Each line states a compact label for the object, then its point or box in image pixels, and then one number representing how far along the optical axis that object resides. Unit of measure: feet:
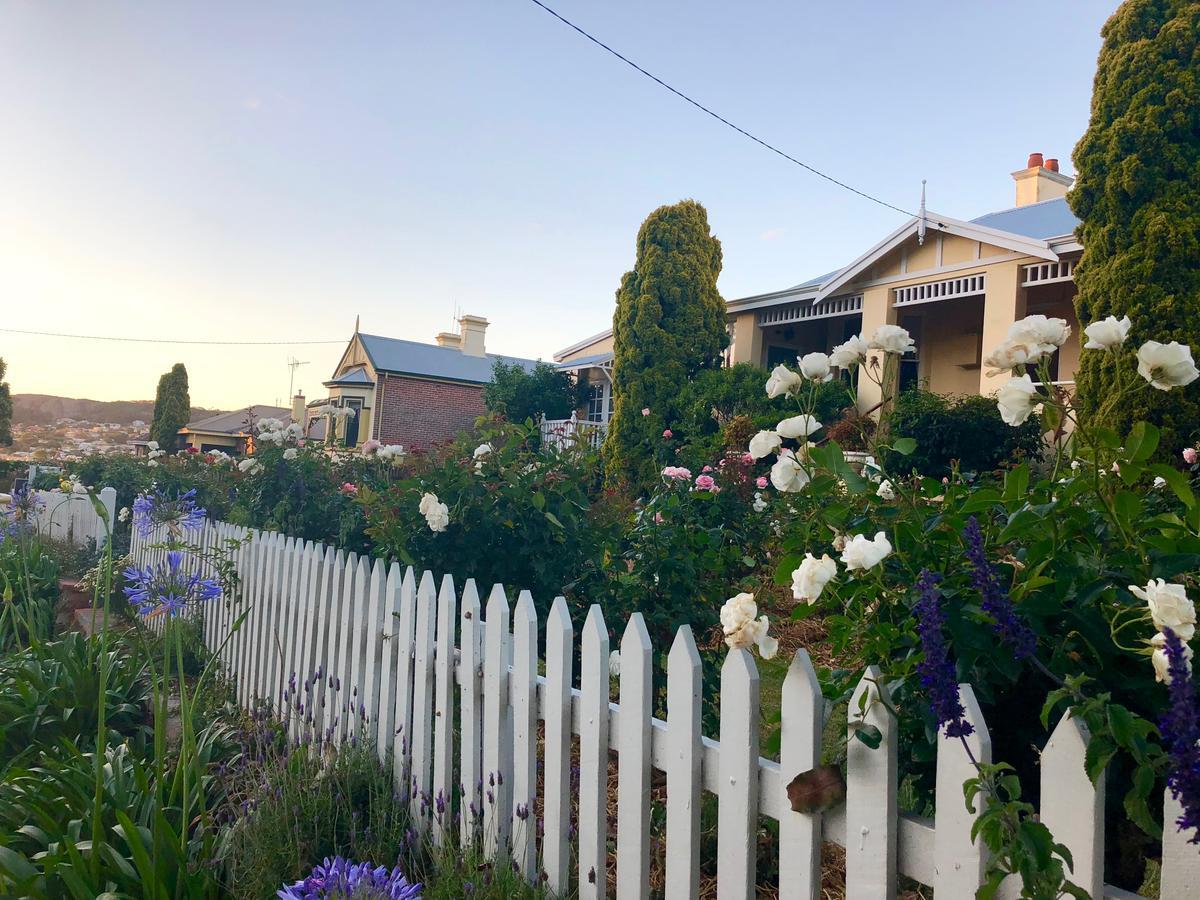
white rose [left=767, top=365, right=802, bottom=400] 6.28
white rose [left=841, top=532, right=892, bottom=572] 3.92
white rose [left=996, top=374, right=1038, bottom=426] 4.65
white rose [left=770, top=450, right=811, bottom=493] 5.37
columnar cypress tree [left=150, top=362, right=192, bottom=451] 116.06
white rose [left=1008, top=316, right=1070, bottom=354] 4.76
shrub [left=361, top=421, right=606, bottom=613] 10.85
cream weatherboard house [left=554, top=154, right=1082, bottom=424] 36.40
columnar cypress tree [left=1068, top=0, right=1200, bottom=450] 24.99
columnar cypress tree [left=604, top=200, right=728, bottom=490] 47.93
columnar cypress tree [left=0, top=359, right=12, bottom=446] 91.20
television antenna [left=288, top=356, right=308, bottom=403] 144.66
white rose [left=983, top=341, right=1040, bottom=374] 4.78
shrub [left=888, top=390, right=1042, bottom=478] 30.71
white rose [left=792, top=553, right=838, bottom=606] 4.17
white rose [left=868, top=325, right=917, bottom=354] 6.44
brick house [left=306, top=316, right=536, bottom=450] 89.51
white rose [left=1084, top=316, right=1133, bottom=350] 4.66
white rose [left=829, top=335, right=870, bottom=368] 6.47
